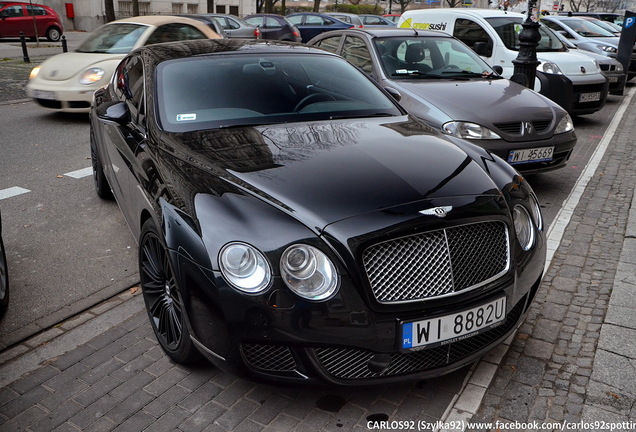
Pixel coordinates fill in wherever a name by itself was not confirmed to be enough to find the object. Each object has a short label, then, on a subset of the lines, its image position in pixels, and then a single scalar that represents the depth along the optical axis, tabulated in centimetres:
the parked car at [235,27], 1861
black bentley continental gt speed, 264
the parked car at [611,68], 1318
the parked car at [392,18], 3275
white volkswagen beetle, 964
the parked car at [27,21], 2802
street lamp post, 908
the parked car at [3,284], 376
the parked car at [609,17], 2452
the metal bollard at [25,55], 1842
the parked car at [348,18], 2765
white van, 1035
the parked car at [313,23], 2578
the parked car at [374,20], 2944
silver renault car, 600
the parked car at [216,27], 1210
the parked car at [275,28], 2262
